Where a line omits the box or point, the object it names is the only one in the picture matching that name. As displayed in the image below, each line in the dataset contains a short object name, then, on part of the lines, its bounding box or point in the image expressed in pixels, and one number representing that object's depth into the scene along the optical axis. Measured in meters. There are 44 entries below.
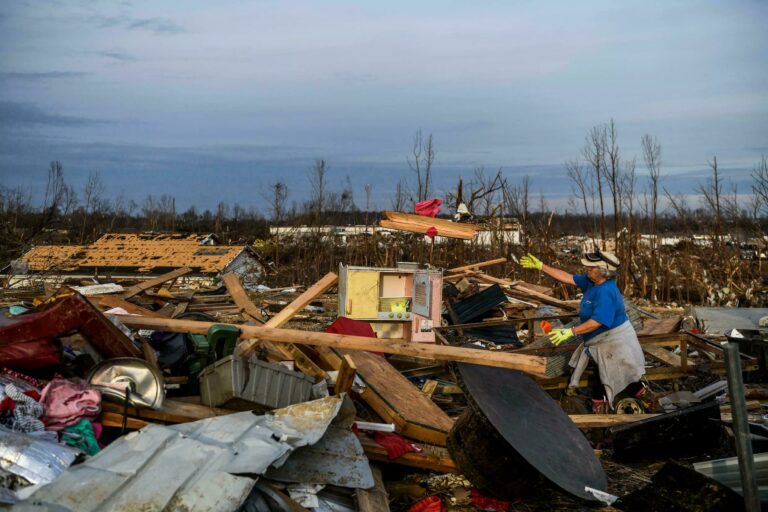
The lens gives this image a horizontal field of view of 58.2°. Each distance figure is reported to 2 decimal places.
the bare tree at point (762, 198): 17.77
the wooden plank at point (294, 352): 5.92
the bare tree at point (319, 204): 25.80
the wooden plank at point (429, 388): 7.01
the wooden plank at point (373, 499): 4.33
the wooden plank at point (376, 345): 4.57
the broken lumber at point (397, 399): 5.50
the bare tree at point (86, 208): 31.75
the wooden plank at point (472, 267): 15.05
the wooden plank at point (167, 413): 4.69
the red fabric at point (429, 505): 4.73
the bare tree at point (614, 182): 20.05
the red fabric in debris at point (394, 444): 5.11
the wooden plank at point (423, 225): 11.15
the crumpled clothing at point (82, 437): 4.28
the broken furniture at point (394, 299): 10.93
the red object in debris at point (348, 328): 7.02
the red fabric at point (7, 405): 4.18
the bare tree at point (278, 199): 29.97
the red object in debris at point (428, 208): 12.01
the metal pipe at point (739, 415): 3.18
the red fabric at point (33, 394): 4.49
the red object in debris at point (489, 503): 4.80
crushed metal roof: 3.38
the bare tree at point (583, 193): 21.70
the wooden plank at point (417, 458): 5.07
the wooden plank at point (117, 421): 4.62
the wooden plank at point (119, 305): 8.12
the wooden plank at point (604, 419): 6.43
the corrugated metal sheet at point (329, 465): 4.32
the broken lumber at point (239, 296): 8.29
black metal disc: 4.31
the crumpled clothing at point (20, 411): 4.16
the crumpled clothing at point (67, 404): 4.37
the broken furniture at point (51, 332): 4.95
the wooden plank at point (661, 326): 9.04
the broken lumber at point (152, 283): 10.56
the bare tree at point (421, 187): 24.00
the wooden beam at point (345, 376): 5.20
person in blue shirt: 6.77
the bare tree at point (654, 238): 17.86
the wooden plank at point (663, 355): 8.06
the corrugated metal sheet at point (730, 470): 4.30
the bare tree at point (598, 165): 20.89
